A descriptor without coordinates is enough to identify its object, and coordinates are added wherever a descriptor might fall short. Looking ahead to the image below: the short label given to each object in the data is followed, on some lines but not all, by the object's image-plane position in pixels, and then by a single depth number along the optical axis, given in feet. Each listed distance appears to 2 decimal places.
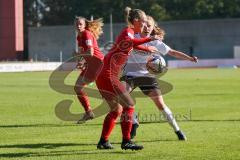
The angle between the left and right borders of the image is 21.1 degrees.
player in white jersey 35.26
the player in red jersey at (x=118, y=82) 32.07
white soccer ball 36.65
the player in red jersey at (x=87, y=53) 44.47
